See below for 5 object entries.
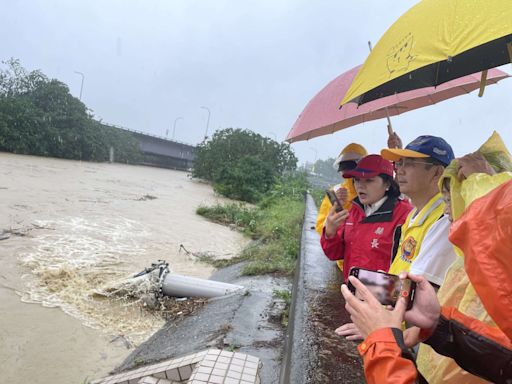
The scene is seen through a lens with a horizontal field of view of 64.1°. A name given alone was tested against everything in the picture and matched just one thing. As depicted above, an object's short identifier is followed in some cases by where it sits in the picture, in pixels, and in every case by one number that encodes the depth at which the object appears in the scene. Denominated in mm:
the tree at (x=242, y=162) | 22656
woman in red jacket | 2771
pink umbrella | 3156
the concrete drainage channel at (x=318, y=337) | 2039
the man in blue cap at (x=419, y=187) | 2219
